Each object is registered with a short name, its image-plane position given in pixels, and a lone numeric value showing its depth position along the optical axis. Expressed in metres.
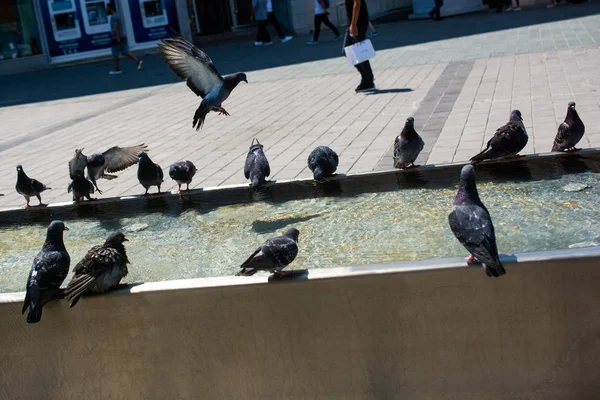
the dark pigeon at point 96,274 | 4.10
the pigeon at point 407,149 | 6.54
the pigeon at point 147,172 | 6.82
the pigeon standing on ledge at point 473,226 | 3.67
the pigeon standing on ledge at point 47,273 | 4.07
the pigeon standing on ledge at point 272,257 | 4.07
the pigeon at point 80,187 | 6.70
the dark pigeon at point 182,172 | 6.81
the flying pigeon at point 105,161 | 7.04
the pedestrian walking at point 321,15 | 21.28
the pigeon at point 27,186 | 6.95
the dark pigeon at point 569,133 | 6.23
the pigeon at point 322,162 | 6.23
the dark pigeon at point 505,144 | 6.09
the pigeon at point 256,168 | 6.27
